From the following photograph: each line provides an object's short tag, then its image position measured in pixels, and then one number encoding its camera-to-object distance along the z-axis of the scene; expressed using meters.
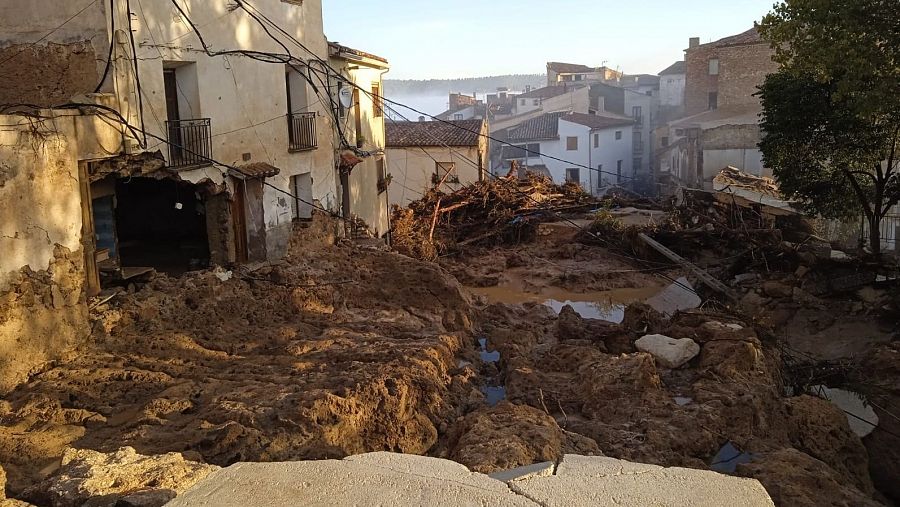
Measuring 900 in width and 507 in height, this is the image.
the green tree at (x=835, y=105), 12.47
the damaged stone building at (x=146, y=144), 9.44
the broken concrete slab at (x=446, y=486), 4.50
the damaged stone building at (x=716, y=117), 38.16
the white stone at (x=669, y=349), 11.37
